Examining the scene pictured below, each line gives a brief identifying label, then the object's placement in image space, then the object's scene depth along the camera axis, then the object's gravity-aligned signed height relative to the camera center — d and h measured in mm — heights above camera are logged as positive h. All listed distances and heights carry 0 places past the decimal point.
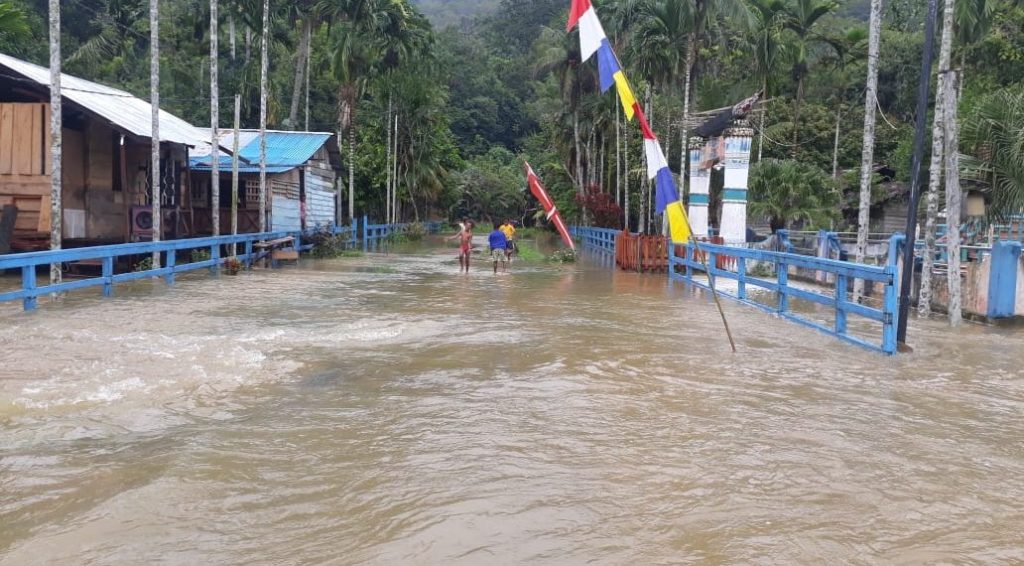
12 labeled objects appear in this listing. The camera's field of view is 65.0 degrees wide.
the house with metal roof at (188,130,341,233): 26344 +1167
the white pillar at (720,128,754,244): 20688 +1088
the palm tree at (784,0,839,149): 33281 +8526
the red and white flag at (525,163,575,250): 28234 +957
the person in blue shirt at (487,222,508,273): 21078 -607
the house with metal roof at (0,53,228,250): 17422 +1106
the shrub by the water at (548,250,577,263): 25656 -1129
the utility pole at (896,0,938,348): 9727 +779
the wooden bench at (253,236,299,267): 21422 -1035
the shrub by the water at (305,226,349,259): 25938 -942
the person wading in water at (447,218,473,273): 20734 -511
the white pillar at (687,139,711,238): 22859 +809
